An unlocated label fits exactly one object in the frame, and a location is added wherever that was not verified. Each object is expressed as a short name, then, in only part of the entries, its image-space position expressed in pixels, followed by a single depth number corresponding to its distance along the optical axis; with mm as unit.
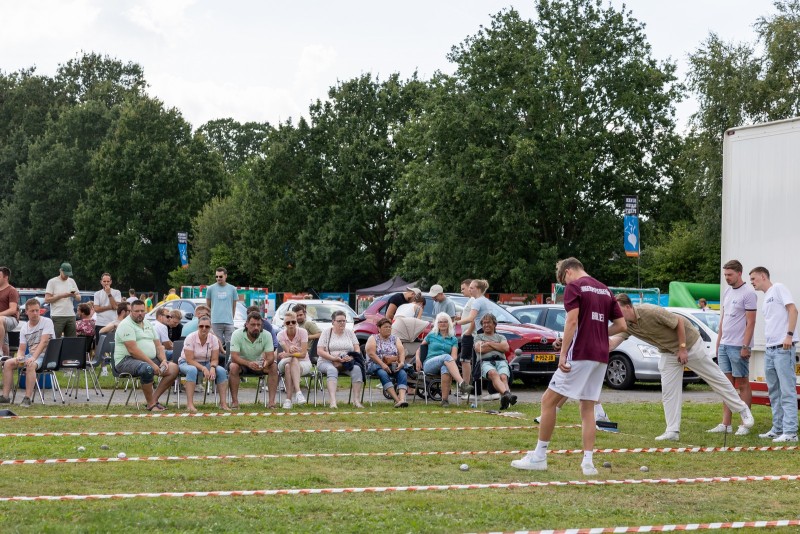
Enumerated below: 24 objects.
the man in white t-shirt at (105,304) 20094
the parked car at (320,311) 25516
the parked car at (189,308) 25492
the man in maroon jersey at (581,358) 9234
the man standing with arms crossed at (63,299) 18312
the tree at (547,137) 40625
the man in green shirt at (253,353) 15414
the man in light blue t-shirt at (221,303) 17984
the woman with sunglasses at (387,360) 16244
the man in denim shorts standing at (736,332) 12195
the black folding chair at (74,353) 15930
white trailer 12328
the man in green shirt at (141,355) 14859
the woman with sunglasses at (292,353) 15859
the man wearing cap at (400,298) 18547
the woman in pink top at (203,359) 14945
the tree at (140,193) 64812
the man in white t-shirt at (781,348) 11711
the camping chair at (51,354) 15766
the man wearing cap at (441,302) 18281
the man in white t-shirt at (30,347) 15273
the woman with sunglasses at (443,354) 16328
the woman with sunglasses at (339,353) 16141
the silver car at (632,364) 20234
